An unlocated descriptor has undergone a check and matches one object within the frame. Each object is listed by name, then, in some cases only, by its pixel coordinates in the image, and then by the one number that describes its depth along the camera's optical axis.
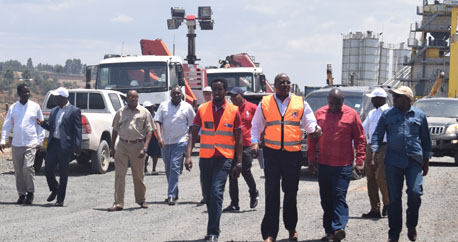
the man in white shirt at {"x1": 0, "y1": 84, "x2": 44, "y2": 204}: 12.21
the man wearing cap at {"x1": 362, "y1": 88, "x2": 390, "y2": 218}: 10.44
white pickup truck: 17.03
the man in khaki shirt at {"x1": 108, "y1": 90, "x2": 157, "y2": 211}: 11.48
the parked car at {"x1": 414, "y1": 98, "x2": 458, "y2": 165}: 19.80
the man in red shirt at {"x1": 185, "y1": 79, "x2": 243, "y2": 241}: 8.85
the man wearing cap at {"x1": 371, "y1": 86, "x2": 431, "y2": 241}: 8.41
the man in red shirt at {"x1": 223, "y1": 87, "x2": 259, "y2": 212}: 11.24
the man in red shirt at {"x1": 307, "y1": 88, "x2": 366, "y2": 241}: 8.69
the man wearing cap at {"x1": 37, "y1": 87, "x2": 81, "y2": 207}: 11.78
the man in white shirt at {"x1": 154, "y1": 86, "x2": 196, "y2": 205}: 12.02
